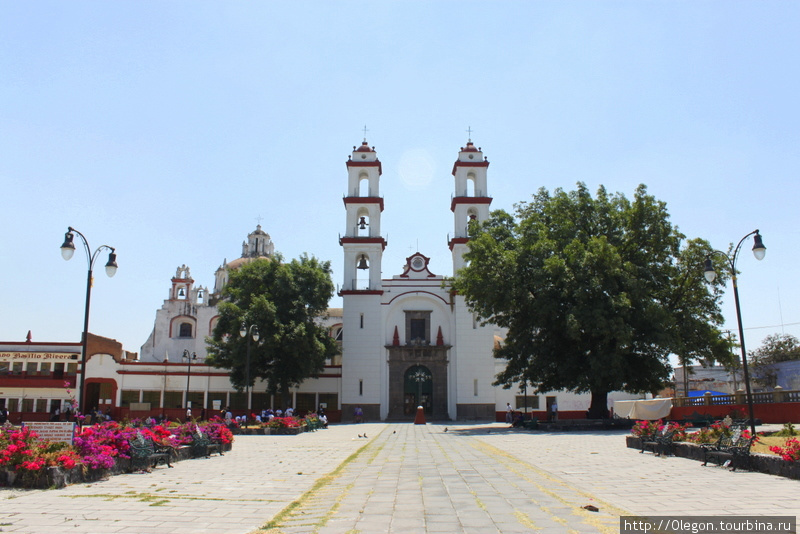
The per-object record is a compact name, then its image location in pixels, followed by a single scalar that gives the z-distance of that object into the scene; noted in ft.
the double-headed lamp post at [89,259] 46.47
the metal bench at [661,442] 45.83
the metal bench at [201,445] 47.21
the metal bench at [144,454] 37.11
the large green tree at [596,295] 86.84
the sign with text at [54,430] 34.88
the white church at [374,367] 134.00
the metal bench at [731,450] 36.63
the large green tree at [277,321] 120.67
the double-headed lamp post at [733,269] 52.49
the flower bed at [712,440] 32.73
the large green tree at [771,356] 158.30
